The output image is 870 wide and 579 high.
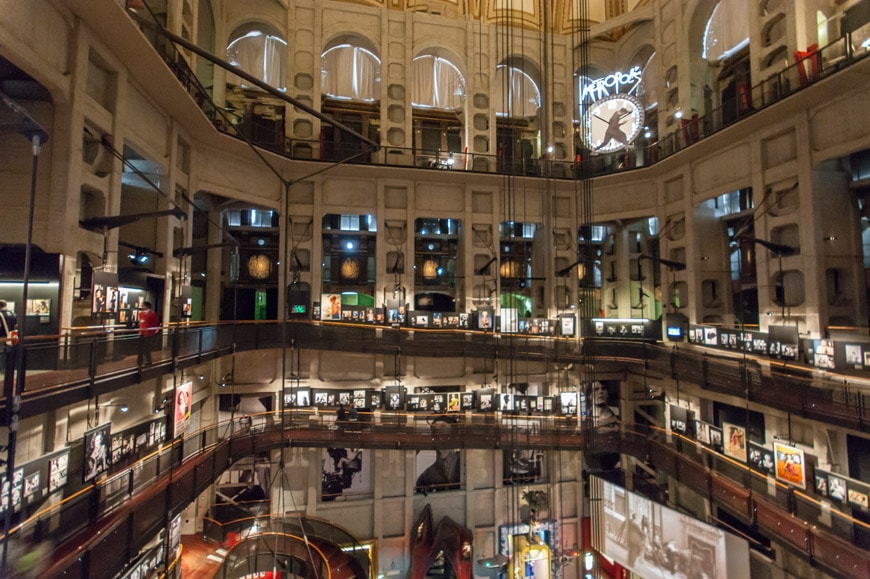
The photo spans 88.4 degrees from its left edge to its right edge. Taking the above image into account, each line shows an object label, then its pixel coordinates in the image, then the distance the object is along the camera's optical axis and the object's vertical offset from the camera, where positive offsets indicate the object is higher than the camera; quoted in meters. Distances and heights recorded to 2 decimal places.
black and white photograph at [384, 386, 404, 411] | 15.38 -2.86
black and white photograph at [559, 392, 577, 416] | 15.06 -2.97
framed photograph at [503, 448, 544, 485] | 17.16 -5.98
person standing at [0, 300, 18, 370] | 4.78 -0.21
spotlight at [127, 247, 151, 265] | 10.77 +1.50
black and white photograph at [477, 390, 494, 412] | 15.28 -2.99
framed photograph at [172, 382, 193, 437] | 9.98 -2.09
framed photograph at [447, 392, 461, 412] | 15.34 -3.01
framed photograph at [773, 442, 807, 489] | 9.80 -3.38
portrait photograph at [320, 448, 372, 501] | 16.28 -5.77
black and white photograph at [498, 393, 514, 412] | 14.90 -2.94
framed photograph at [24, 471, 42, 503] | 6.05 -2.34
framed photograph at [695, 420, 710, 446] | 12.65 -3.39
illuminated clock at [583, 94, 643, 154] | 15.03 +6.57
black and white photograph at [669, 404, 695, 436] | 13.29 -3.17
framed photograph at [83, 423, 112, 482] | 7.39 -2.28
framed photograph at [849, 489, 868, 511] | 8.42 -3.53
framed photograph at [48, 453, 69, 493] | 6.59 -2.33
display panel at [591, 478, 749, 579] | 8.94 -5.06
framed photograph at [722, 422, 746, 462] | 12.30 -3.57
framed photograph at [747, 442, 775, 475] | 10.51 -3.50
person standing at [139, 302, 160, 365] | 7.98 -0.28
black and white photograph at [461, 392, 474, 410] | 15.51 -3.00
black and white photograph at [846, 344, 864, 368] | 9.20 -0.89
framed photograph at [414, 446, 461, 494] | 16.89 -5.93
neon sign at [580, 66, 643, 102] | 18.05 +9.51
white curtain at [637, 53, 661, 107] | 17.80 +9.43
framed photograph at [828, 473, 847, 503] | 8.88 -3.51
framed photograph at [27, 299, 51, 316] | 8.12 +0.15
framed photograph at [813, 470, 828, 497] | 9.33 -3.59
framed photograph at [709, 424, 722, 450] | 12.21 -3.39
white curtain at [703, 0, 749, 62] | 14.05 +9.30
